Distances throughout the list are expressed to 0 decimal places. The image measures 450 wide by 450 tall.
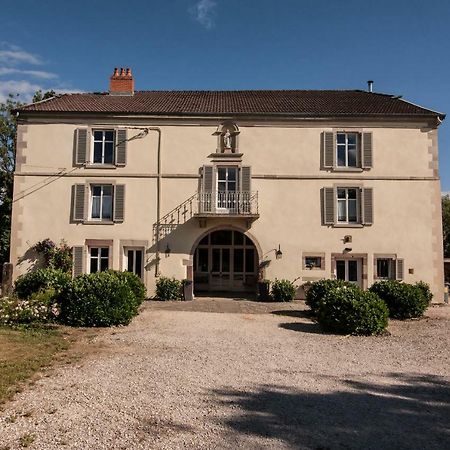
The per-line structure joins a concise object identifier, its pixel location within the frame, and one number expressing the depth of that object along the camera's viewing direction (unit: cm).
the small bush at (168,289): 1666
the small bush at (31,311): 987
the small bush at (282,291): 1661
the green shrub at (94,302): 1002
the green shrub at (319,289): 1177
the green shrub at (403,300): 1228
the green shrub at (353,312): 965
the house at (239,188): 1723
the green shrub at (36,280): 1396
